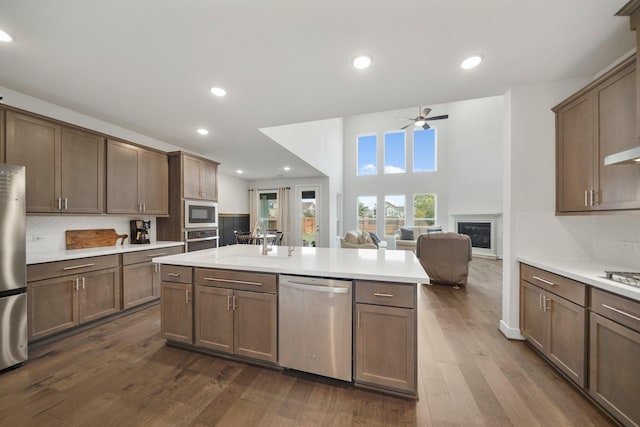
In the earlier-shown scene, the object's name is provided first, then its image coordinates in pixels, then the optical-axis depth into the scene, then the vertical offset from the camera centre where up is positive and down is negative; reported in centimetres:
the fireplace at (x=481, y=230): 700 -57
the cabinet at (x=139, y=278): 295 -87
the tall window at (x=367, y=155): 949 +237
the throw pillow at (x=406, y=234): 764 -71
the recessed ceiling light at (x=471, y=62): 188 +125
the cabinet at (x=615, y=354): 128 -84
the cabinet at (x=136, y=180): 309 +48
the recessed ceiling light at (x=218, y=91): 235 +125
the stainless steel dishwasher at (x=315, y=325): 171 -85
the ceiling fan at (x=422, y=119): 553 +224
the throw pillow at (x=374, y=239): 612 -71
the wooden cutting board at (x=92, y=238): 291 -33
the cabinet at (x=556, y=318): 162 -85
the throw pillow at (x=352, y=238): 533 -58
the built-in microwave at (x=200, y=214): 388 -2
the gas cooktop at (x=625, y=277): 138 -41
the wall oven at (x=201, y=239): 388 -46
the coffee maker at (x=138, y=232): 357 -29
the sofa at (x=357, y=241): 526 -66
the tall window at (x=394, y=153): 917 +238
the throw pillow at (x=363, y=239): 542 -62
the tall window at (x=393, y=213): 902 -2
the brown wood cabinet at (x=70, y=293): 221 -85
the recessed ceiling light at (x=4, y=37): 160 +123
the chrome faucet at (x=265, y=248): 246 -39
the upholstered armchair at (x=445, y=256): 412 -78
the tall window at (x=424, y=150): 880 +237
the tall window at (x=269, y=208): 772 +16
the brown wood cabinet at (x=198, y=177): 388 +63
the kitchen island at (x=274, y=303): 160 -73
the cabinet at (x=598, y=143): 159 +54
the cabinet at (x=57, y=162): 228 +55
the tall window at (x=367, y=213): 935 -2
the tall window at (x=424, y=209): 860 +13
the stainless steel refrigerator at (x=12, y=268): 190 -46
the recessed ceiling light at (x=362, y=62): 188 +125
